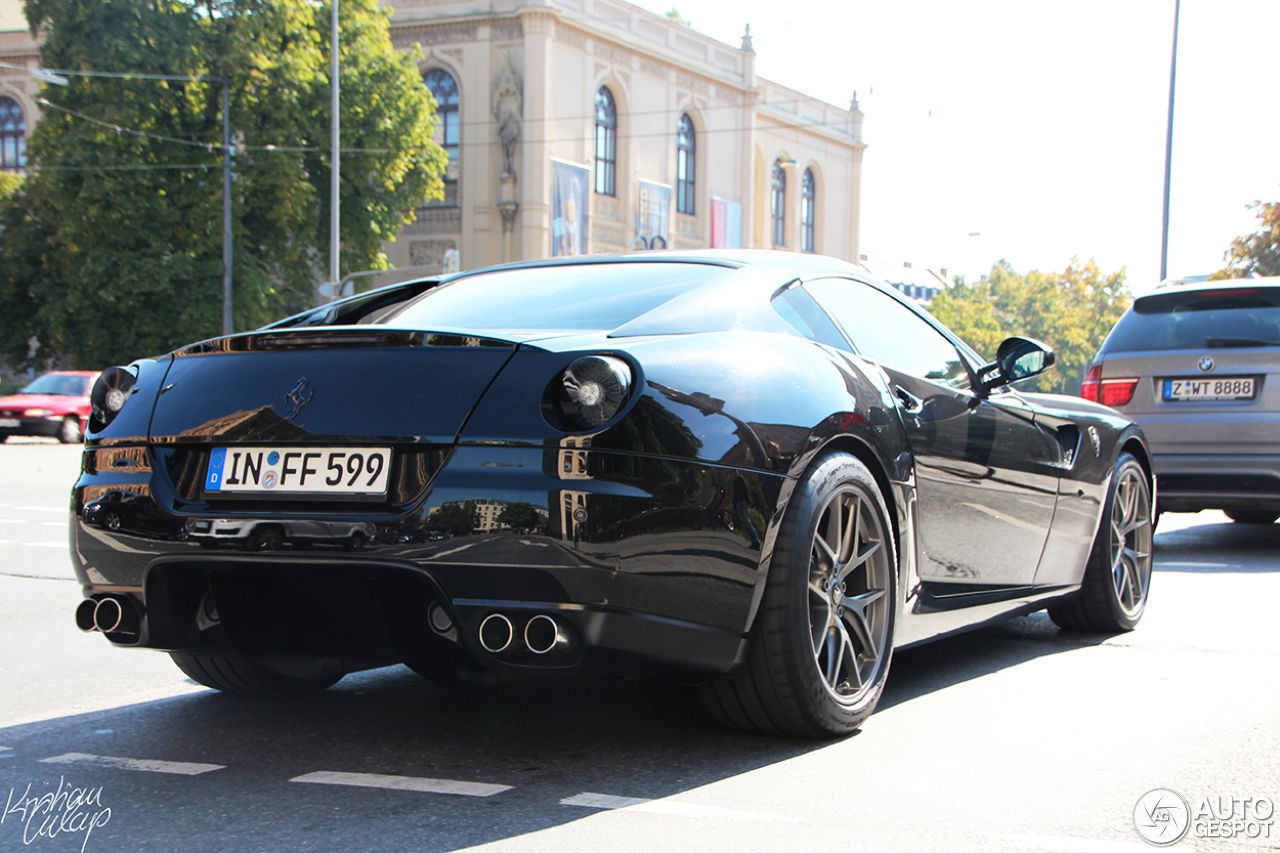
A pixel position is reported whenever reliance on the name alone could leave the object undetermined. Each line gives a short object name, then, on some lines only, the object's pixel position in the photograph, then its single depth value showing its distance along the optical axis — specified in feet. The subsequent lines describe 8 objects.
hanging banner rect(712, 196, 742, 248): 192.54
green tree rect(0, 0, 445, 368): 106.32
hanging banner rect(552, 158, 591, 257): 160.45
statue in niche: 157.33
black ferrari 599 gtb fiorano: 10.44
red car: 95.40
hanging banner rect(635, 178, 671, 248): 174.91
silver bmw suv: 28.53
